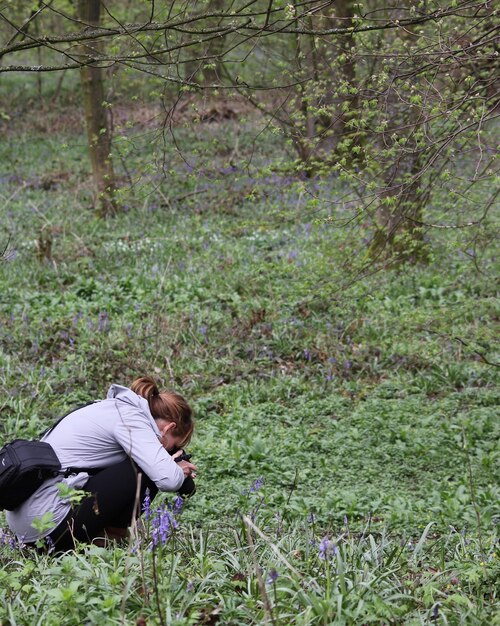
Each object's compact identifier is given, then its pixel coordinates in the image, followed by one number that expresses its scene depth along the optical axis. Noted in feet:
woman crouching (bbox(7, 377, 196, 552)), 23.91
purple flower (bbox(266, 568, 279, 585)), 14.94
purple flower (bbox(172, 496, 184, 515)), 20.72
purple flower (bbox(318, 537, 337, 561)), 18.06
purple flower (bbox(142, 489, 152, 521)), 21.15
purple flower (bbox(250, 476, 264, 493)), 24.78
